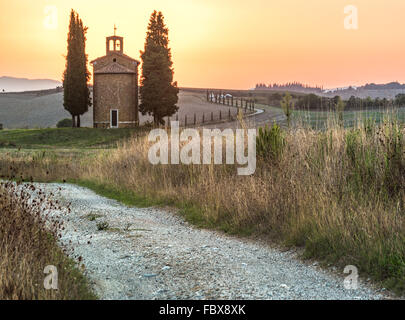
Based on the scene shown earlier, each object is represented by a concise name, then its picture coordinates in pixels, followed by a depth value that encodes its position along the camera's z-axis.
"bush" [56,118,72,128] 51.00
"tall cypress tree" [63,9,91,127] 43.91
